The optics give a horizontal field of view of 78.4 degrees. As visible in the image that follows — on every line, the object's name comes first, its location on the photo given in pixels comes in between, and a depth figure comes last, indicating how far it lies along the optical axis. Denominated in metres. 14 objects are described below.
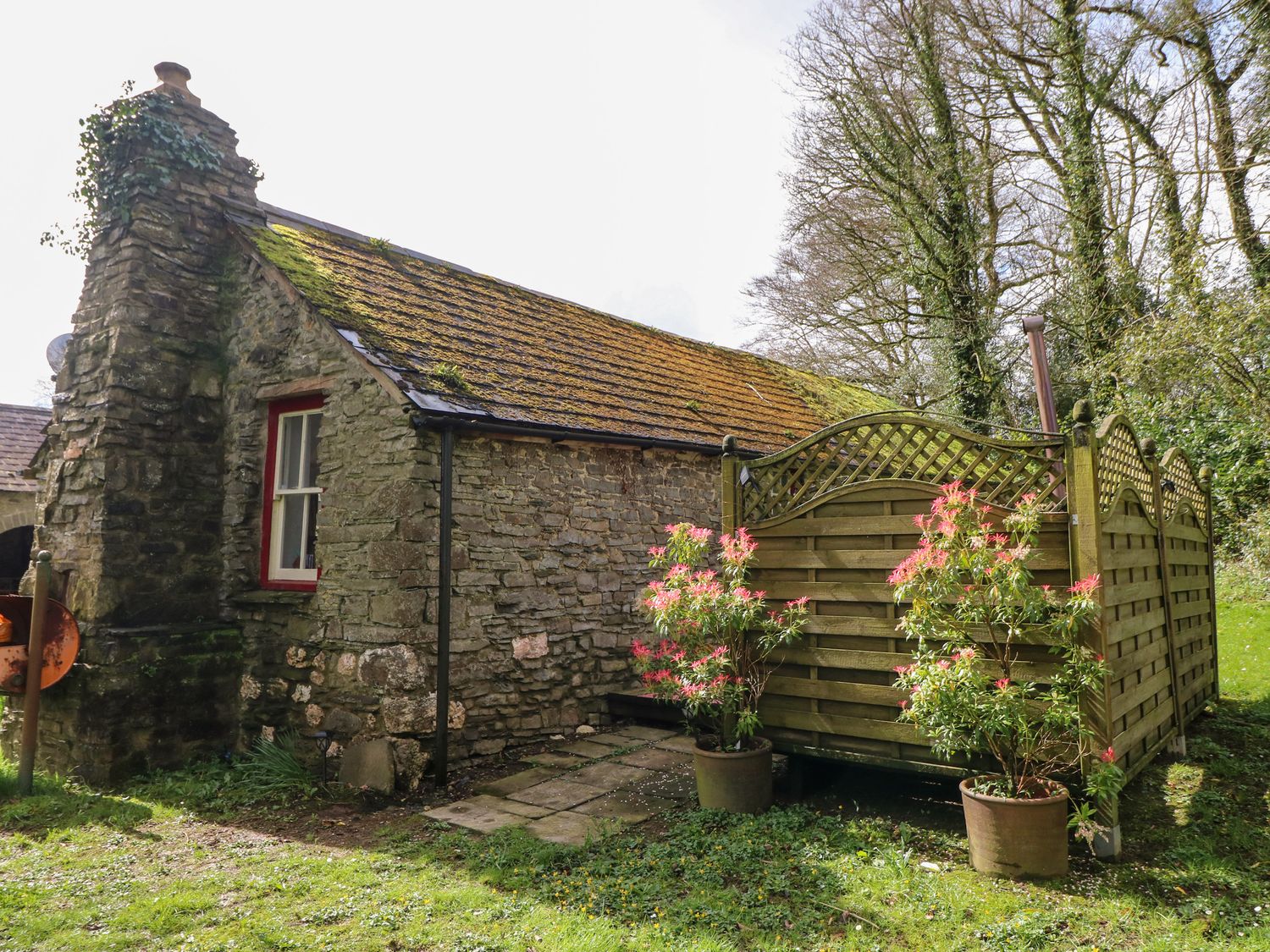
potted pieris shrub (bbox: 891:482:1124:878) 4.27
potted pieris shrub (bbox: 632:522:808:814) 5.41
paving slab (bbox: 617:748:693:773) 6.68
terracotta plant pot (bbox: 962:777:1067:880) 4.22
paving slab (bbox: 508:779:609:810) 5.86
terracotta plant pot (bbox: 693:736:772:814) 5.40
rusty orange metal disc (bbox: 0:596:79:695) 6.74
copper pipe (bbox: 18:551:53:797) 6.48
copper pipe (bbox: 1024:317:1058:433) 5.94
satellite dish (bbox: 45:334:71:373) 10.39
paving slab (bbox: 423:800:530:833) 5.44
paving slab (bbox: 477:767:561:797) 6.25
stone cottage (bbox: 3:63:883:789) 6.67
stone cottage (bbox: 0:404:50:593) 14.04
